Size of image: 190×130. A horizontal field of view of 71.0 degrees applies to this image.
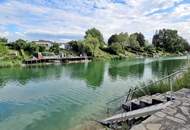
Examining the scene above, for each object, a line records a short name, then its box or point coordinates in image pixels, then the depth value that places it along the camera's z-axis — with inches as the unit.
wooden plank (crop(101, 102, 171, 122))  161.4
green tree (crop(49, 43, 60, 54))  1437.1
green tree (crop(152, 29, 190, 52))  2444.0
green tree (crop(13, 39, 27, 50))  1305.3
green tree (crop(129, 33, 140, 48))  2086.7
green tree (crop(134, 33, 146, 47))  2278.3
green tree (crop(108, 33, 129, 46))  2052.5
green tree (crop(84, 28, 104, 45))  1946.8
